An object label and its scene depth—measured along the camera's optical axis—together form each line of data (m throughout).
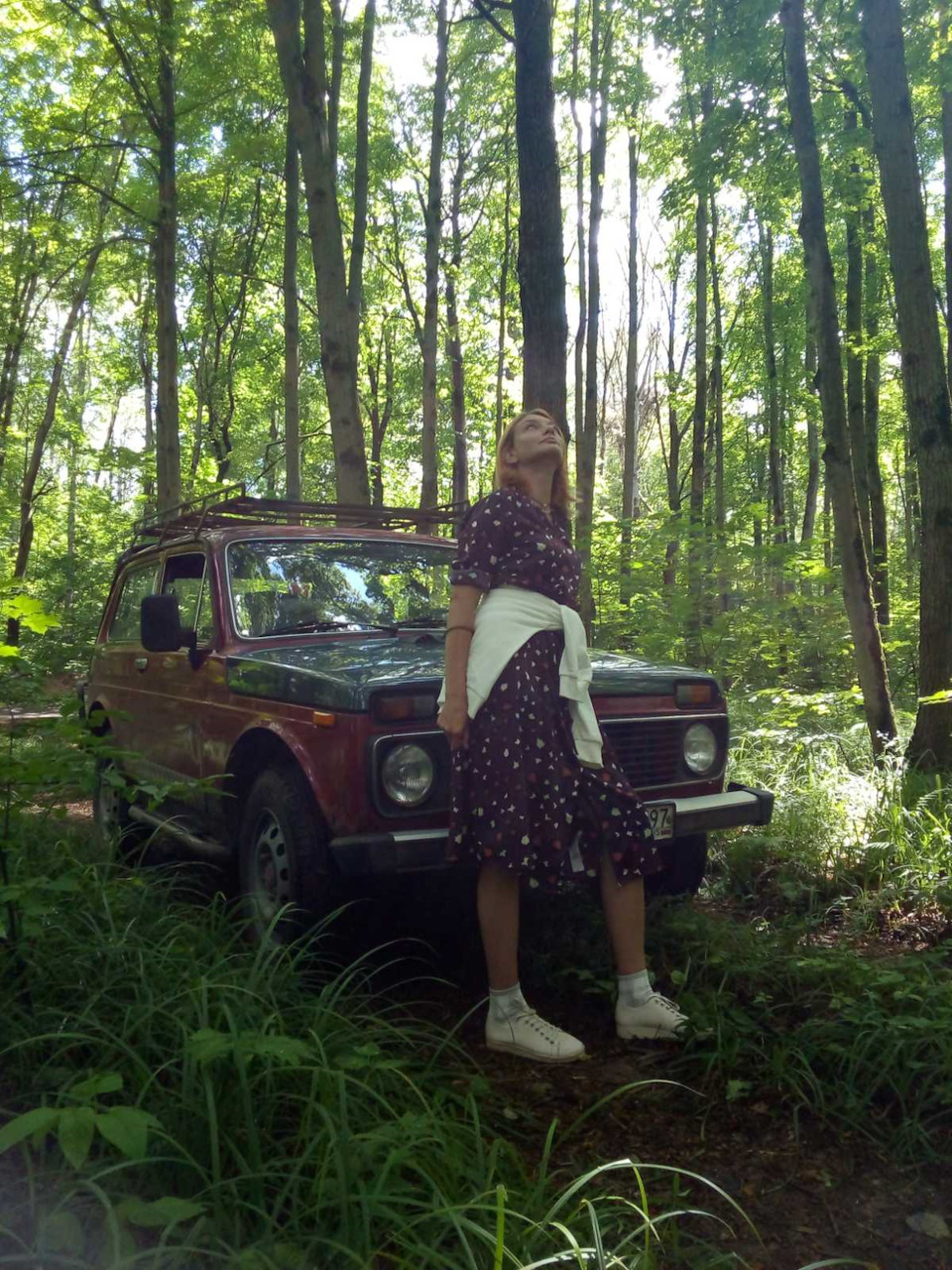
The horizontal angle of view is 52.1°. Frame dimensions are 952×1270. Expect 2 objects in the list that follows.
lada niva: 3.43
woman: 3.17
